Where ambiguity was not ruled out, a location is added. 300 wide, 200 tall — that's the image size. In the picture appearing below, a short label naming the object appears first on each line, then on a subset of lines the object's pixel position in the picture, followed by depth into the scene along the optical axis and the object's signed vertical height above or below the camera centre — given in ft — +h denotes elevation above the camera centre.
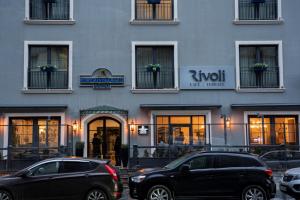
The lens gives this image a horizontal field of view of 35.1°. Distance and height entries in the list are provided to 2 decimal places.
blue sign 78.43 +9.50
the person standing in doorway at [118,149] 75.30 -1.90
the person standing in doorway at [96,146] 78.59 -1.41
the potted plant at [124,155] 72.13 -2.77
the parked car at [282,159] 69.10 -3.28
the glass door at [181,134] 72.18 +0.48
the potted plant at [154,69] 78.54 +11.29
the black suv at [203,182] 48.65 -4.59
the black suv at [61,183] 46.98 -4.47
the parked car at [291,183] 48.03 -4.82
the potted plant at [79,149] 74.18 -1.79
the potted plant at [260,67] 79.30 +11.65
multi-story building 77.97 +11.69
